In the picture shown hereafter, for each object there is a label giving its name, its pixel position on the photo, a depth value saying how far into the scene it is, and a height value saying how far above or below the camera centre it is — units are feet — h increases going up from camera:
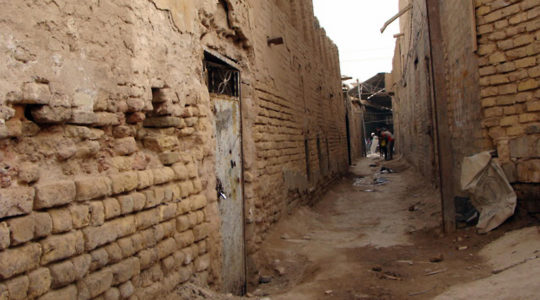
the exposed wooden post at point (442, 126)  19.72 +0.30
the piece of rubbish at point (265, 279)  16.63 -5.53
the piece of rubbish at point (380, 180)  44.18 -4.88
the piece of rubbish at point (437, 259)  16.26 -5.07
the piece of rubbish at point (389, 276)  14.72 -5.16
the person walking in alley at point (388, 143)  71.92 -1.24
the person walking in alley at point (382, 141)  73.31 -0.91
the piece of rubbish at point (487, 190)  16.85 -2.61
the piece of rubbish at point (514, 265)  12.82 -4.42
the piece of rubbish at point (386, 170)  53.22 -4.56
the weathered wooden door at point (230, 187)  14.80 -1.53
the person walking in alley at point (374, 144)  115.47 -1.99
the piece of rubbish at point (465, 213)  18.93 -3.95
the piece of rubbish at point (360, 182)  45.37 -5.06
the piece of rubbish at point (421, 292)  12.77 -5.02
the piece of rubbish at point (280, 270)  16.80 -5.30
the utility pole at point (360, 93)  103.60 +13.31
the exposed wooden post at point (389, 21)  27.08 +7.80
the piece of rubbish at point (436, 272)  14.76 -5.10
